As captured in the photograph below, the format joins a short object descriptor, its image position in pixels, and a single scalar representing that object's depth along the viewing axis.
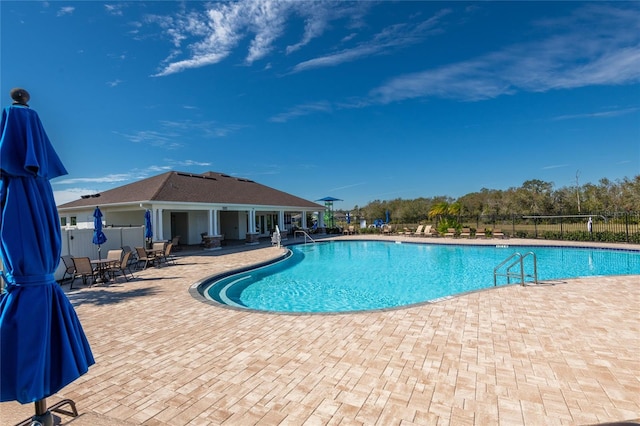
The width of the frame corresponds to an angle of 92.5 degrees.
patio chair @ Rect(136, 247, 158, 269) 12.48
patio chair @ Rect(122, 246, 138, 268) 13.52
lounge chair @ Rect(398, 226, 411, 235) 27.45
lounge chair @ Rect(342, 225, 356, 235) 30.03
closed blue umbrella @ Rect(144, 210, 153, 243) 14.20
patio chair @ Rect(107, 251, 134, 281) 10.54
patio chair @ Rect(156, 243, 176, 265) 13.26
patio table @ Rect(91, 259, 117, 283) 10.11
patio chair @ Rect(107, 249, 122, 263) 11.73
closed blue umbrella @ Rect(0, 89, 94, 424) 2.16
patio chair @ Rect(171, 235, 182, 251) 19.02
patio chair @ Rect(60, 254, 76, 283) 9.99
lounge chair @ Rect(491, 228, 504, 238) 22.97
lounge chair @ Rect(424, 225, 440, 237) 25.34
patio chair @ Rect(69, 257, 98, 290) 9.40
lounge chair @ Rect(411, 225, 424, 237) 26.67
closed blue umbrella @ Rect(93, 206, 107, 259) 10.54
